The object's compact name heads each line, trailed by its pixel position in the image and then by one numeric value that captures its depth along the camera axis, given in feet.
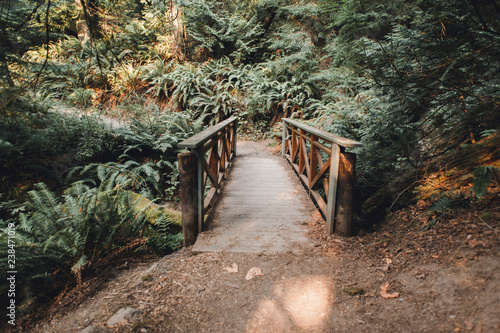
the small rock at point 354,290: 6.95
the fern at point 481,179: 6.06
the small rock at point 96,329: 5.65
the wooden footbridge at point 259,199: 9.68
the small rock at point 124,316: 6.04
